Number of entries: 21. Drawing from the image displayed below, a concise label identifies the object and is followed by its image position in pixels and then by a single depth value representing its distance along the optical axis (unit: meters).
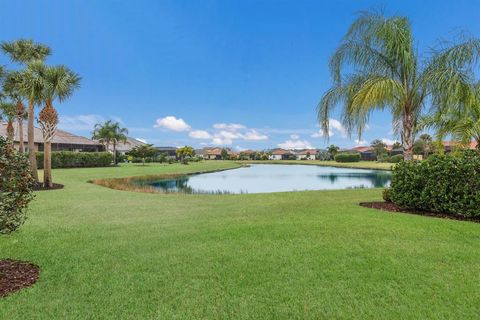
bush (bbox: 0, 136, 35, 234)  3.61
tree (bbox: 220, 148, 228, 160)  104.50
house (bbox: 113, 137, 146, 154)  66.67
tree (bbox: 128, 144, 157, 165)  53.91
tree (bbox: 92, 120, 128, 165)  51.38
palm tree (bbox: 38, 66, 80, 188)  14.23
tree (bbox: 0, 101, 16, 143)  25.06
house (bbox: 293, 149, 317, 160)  112.20
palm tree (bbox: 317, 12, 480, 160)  8.01
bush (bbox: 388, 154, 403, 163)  56.59
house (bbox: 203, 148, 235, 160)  112.96
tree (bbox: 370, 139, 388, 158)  82.97
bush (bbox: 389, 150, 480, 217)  6.67
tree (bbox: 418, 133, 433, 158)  50.17
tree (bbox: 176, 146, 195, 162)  66.12
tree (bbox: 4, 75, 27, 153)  16.05
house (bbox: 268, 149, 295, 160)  118.50
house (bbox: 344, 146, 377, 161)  86.46
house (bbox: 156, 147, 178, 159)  113.21
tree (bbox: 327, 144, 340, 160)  89.99
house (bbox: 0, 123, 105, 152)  41.34
